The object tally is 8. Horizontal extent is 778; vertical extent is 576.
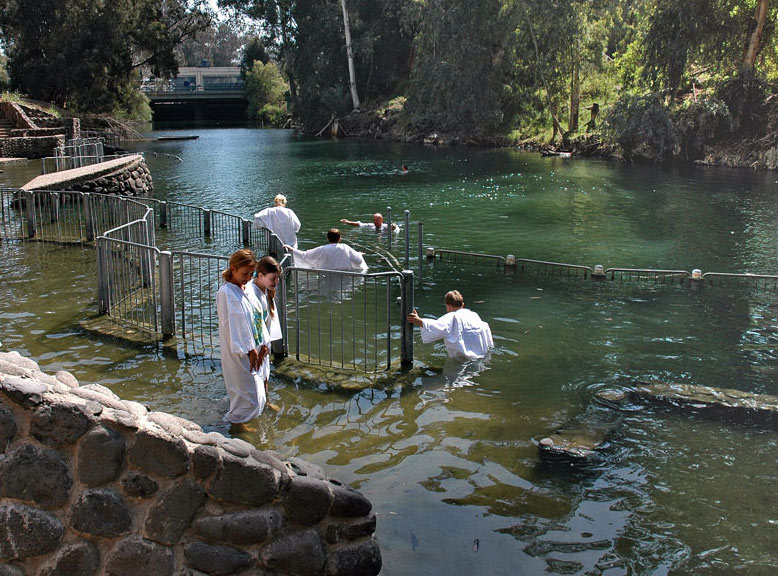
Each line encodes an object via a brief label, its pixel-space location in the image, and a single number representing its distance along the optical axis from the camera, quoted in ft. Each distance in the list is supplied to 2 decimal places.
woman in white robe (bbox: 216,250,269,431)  23.73
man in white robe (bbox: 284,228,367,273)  46.65
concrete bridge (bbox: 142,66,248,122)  313.53
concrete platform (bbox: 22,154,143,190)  68.54
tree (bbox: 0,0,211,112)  177.88
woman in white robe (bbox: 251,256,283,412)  26.08
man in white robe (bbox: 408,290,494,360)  31.63
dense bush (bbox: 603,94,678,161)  133.08
